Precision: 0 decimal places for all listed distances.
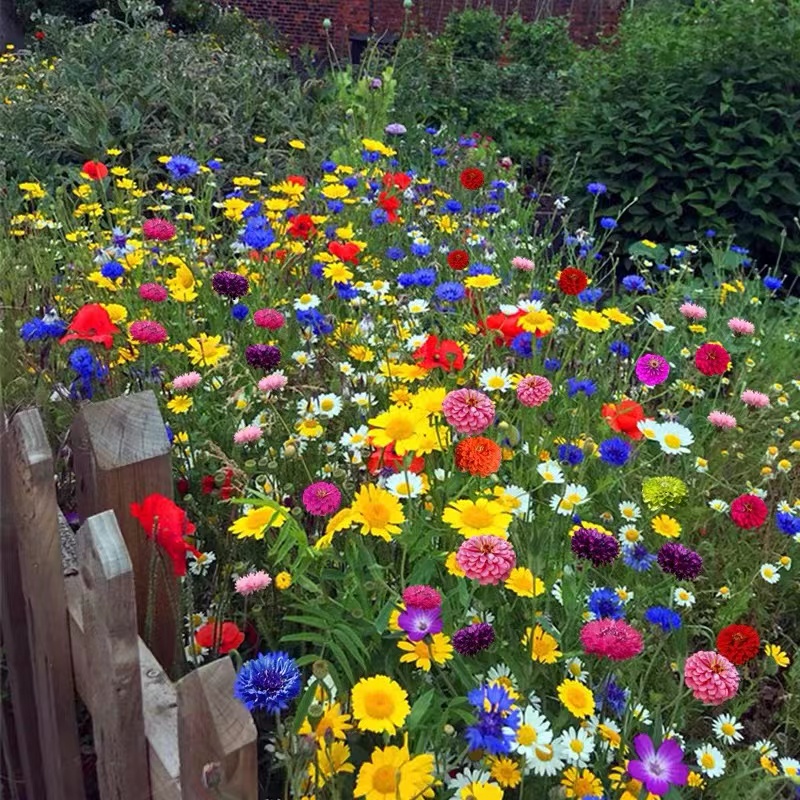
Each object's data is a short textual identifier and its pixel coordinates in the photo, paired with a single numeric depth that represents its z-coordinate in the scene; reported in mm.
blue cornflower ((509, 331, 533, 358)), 1902
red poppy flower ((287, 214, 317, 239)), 2377
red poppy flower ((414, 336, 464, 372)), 1600
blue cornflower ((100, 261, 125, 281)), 2037
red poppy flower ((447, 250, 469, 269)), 2066
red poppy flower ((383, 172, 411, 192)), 3295
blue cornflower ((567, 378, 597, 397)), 1825
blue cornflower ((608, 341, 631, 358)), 2156
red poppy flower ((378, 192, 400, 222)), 2953
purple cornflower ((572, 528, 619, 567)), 1192
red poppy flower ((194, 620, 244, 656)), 1221
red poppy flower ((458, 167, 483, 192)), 2637
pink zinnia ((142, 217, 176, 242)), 2066
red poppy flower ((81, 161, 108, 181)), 2740
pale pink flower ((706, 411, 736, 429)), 1892
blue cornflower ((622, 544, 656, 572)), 1406
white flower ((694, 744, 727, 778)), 1215
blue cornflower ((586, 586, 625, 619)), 1193
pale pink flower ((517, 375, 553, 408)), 1396
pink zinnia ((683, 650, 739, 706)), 1040
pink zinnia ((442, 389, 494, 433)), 1242
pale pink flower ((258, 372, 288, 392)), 1531
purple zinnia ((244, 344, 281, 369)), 1604
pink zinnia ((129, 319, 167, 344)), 1578
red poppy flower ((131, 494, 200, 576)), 1179
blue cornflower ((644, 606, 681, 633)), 1229
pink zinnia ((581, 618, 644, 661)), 1047
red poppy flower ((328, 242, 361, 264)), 2238
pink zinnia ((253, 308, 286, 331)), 1772
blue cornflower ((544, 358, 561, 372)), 1962
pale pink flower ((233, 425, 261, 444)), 1481
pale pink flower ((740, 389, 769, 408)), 2018
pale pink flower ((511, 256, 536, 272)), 2199
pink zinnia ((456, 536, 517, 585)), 1050
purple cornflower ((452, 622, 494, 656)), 1081
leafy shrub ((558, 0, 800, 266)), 4164
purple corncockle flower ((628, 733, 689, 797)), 995
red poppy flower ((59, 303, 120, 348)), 1557
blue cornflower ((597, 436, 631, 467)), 1468
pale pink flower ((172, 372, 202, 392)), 1627
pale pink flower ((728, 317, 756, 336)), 2254
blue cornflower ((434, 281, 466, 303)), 2053
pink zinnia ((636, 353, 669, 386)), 1789
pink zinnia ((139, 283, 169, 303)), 1786
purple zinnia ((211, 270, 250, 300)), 1806
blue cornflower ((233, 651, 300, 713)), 869
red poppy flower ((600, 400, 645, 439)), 1562
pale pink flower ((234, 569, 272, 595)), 1205
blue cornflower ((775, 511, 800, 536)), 1581
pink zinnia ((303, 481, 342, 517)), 1230
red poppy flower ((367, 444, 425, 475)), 1399
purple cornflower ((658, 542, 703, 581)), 1200
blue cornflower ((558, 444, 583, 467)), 1518
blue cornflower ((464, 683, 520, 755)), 958
